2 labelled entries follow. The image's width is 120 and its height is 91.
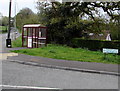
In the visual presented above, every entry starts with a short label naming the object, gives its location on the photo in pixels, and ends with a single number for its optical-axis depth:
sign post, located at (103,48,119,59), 10.97
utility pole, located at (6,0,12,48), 17.71
